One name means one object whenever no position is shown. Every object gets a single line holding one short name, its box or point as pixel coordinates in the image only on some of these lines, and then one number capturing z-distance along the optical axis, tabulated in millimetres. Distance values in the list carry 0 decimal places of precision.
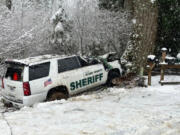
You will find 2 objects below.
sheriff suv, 7535
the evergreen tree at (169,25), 11914
